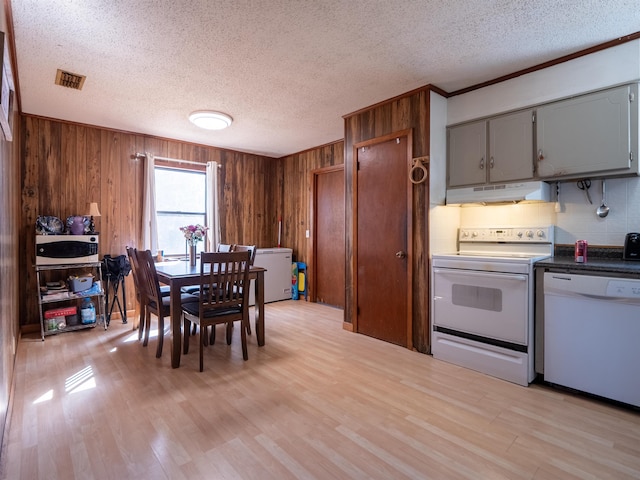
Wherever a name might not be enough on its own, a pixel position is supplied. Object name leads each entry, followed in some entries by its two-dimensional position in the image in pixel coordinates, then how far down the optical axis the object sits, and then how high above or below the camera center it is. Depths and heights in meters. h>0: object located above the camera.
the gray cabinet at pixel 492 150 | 2.73 +0.80
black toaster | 2.38 -0.06
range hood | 2.67 +0.40
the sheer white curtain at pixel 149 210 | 4.38 +0.41
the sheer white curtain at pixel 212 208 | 5.05 +0.50
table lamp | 3.94 +0.33
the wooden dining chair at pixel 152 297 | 2.94 -0.53
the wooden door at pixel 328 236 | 5.04 +0.06
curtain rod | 4.45 +1.17
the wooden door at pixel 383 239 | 3.23 +0.01
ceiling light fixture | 3.59 +1.36
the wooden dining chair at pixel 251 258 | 3.18 -0.18
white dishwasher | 2.03 -0.63
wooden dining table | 2.74 -0.46
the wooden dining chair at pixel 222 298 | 2.71 -0.51
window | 4.70 +0.55
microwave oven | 3.51 -0.09
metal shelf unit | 3.50 -0.63
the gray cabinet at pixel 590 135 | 2.29 +0.78
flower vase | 3.56 -0.15
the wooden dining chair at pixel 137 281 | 3.30 -0.42
